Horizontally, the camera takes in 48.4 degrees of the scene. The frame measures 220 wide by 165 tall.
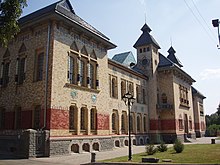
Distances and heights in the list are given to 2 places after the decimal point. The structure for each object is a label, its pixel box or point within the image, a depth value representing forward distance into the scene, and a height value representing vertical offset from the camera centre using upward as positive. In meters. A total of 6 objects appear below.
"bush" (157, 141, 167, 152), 20.29 -2.54
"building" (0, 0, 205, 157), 18.22 +2.50
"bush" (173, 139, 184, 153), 18.66 -2.28
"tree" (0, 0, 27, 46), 12.01 +5.12
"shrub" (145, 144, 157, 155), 18.30 -2.46
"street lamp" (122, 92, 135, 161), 16.67 +1.38
